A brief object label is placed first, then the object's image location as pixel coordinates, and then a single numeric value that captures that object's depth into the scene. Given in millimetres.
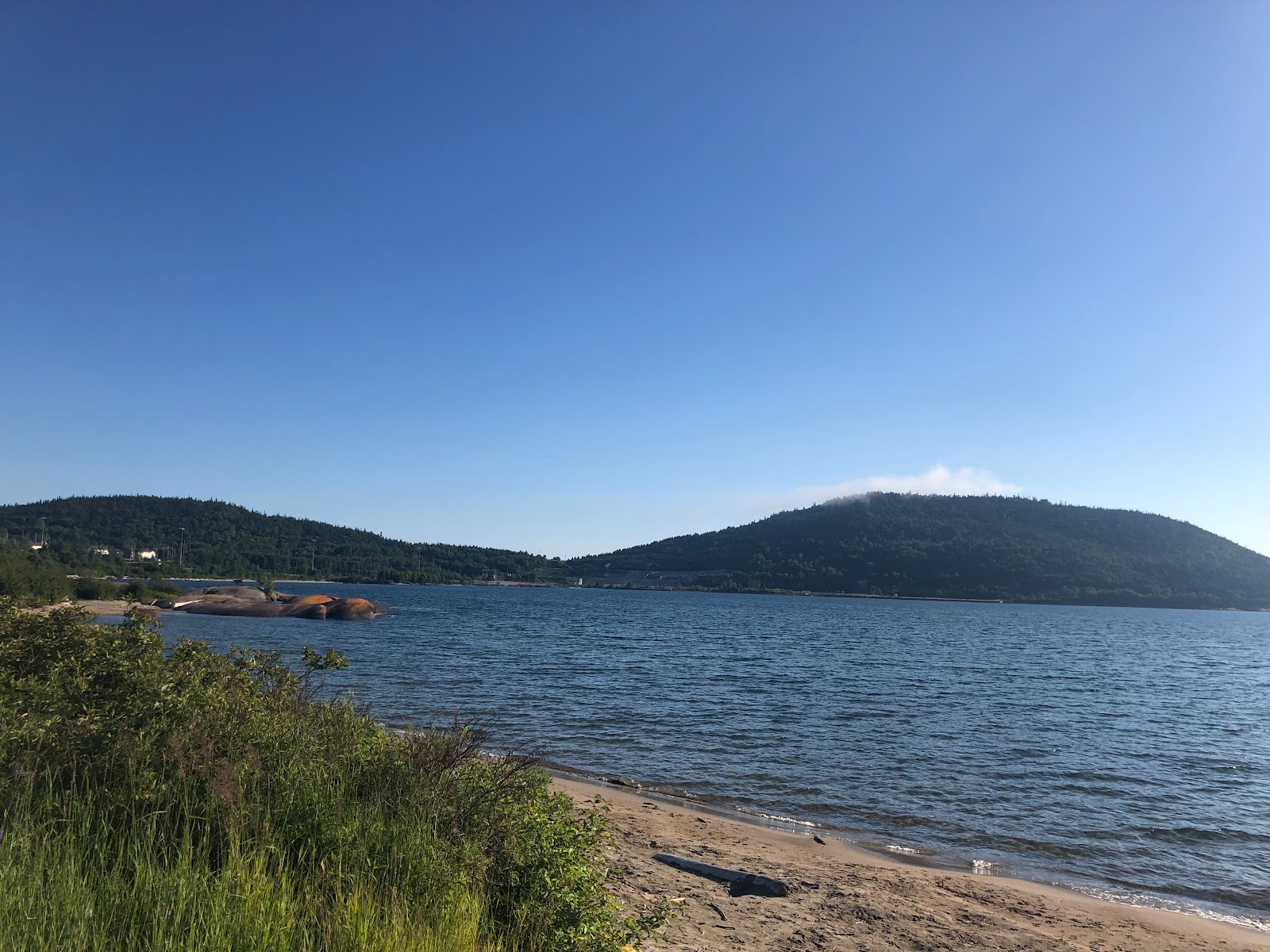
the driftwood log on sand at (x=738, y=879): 10312
